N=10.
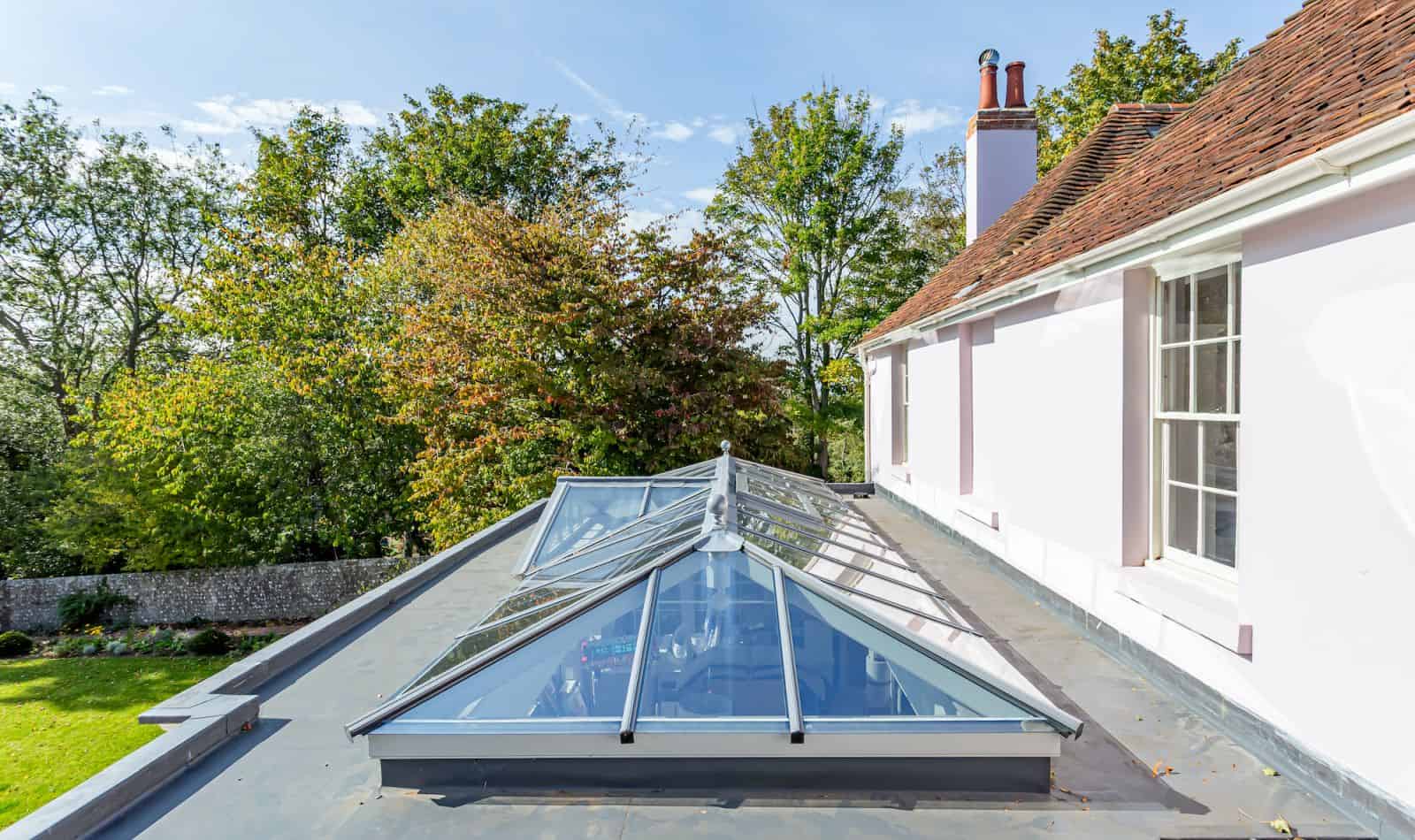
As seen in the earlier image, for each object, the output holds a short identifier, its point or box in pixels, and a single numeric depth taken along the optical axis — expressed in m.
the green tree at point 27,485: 18.11
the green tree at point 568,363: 15.48
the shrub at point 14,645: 15.49
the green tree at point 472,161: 24.44
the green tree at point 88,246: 20.91
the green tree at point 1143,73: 19.47
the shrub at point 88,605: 17.33
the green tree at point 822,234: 23.02
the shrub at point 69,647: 15.65
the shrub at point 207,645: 15.42
